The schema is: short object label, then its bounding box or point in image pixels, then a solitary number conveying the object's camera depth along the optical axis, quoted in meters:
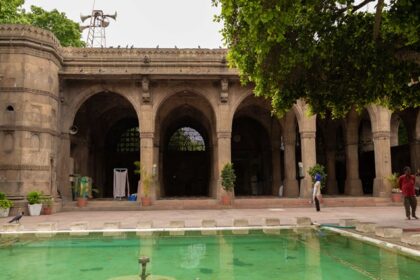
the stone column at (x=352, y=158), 22.83
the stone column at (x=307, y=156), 19.63
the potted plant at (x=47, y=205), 16.44
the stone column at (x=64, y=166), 18.86
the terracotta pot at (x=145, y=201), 18.69
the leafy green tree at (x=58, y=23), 32.81
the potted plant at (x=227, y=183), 18.72
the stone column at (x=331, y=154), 25.00
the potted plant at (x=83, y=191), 18.44
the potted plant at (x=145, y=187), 18.72
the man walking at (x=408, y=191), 12.16
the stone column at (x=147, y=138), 19.28
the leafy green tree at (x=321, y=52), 8.70
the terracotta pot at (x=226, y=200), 18.78
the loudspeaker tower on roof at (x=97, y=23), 38.72
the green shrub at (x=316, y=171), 18.53
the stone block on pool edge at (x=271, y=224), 10.54
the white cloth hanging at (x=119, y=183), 23.10
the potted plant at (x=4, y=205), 15.18
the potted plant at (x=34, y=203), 15.98
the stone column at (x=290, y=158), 22.39
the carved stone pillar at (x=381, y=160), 19.95
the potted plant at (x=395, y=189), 19.23
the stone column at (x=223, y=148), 19.61
